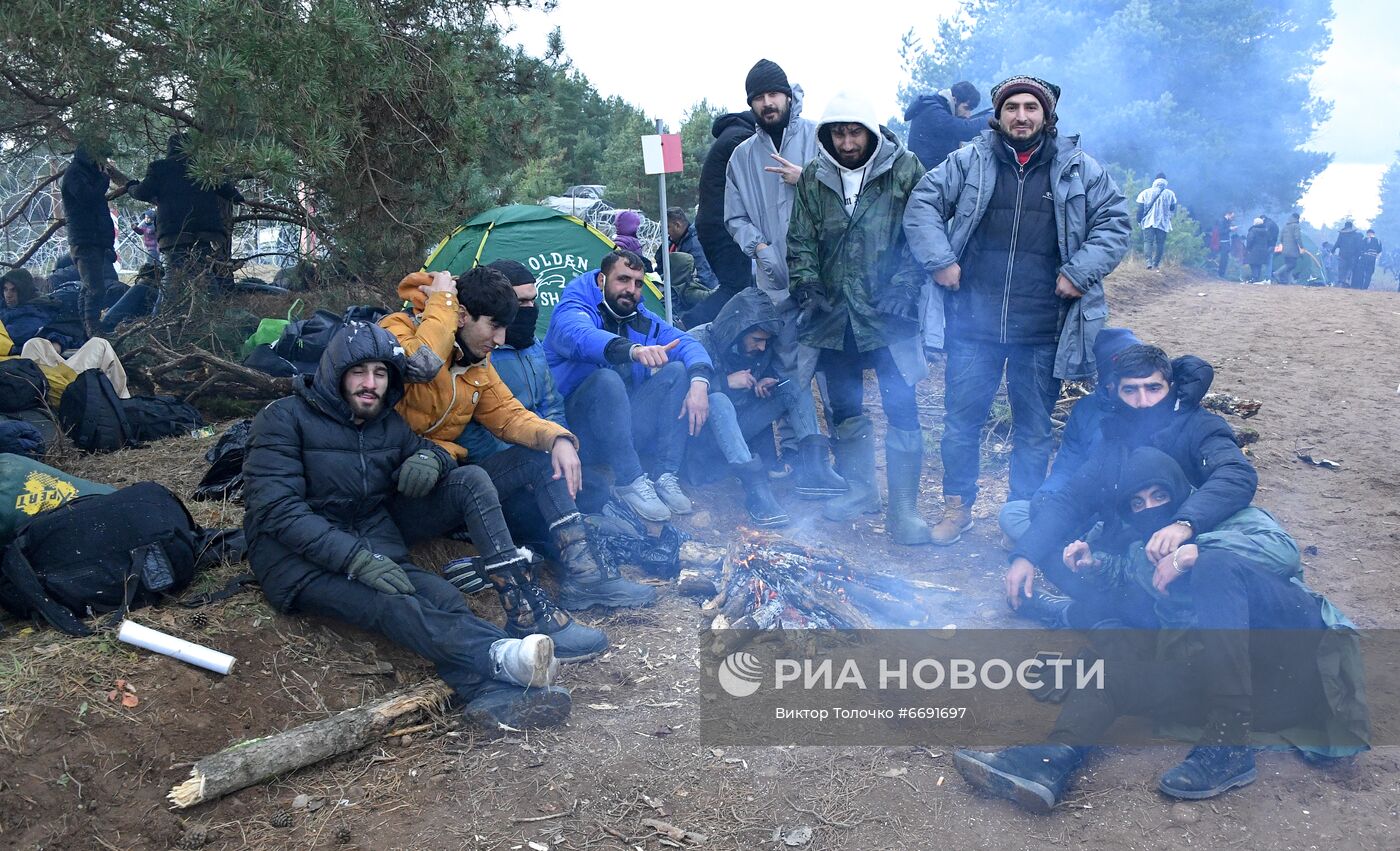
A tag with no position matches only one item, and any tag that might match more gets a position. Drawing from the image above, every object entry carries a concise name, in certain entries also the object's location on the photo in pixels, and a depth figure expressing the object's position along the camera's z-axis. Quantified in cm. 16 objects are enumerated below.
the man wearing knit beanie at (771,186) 586
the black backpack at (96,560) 371
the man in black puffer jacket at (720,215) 653
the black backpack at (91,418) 604
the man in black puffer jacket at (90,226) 821
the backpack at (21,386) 582
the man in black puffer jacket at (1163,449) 357
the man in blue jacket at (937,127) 750
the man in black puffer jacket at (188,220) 740
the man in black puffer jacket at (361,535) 358
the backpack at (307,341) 619
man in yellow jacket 436
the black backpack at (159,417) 626
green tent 712
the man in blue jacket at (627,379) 517
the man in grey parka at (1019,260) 493
